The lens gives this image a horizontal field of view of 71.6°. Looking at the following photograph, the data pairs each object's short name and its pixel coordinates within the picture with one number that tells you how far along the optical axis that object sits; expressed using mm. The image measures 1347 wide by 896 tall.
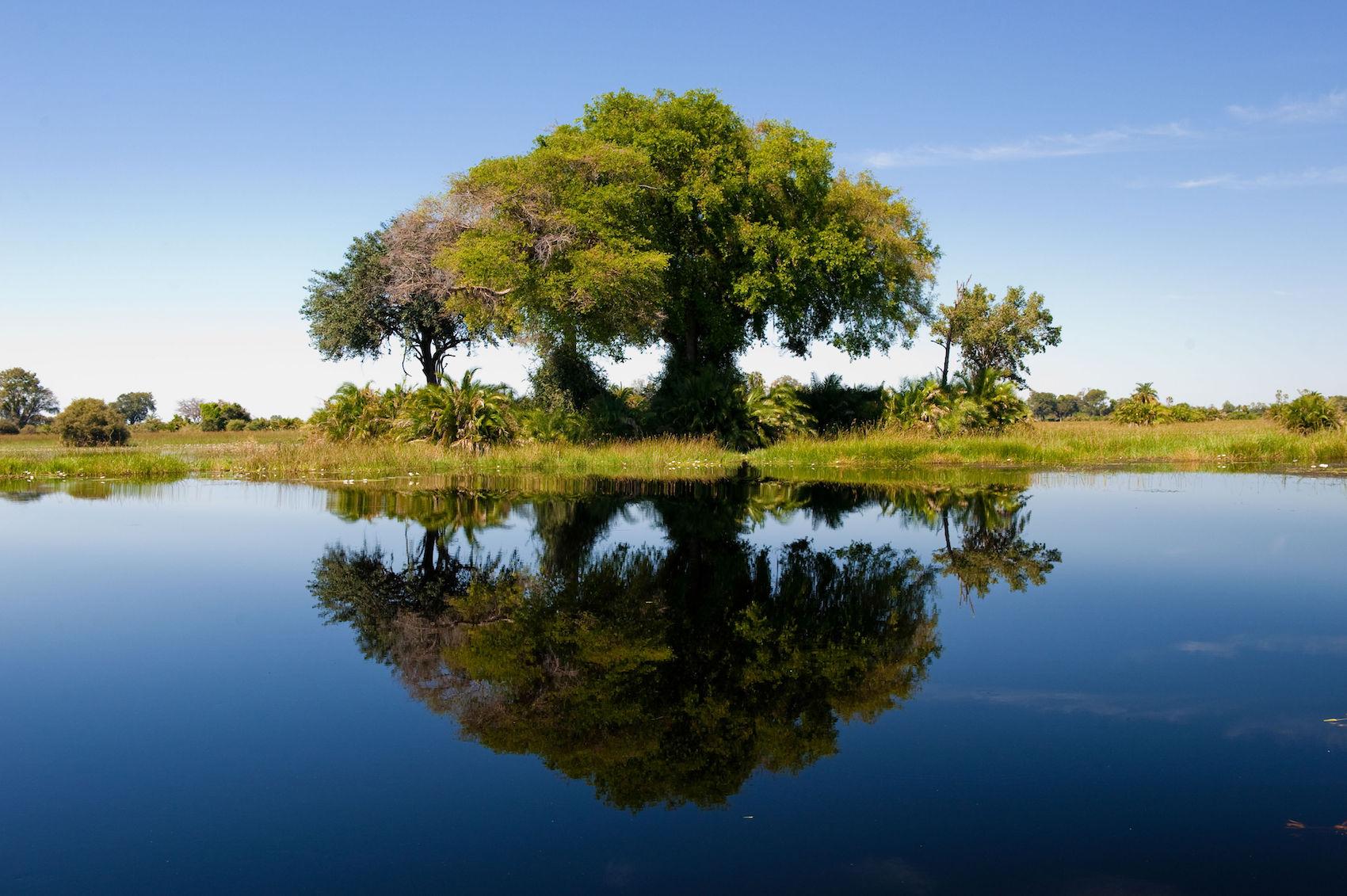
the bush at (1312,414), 31484
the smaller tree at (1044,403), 115438
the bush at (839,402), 34375
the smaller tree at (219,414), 59406
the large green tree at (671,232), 29484
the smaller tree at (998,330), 52281
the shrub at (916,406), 32656
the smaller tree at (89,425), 40656
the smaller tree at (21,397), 87562
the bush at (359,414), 30188
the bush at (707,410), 31250
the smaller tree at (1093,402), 113125
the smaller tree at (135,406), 98250
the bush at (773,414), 31688
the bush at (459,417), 29016
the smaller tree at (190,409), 89812
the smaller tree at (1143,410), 52469
